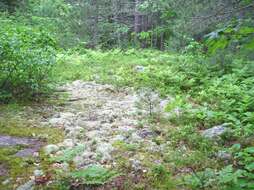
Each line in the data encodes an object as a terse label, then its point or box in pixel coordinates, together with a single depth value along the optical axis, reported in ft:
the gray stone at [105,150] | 11.07
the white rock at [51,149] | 11.34
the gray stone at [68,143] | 11.85
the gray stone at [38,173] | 9.90
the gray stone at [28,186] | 9.36
